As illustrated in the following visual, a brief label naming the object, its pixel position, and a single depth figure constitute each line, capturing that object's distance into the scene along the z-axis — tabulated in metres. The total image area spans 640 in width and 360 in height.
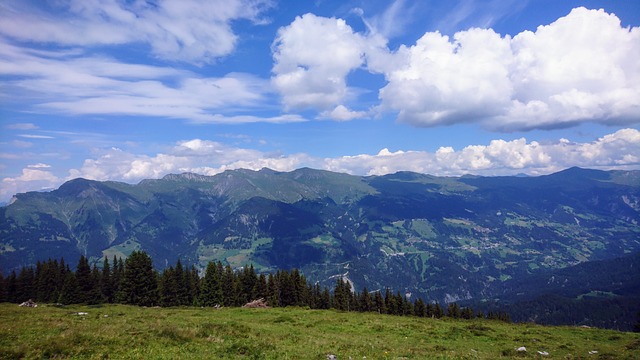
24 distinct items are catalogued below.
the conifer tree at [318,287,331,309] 119.88
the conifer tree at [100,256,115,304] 100.62
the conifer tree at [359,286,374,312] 115.62
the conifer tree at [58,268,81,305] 88.56
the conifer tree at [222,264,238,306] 100.07
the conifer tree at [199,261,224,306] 97.50
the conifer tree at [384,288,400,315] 110.88
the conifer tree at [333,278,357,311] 116.25
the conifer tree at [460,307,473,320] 108.12
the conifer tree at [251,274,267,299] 97.44
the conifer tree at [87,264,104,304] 92.31
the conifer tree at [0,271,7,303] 92.12
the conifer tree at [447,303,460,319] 104.31
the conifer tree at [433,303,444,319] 106.25
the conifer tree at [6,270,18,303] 96.77
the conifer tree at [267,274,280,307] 91.42
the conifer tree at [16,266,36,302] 98.29
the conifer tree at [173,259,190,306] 100.69
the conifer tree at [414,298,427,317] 107.19
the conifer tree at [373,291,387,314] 112.25
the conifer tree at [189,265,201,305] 103.06
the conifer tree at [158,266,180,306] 97.69
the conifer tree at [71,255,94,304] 91.00
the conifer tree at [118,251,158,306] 84.06
